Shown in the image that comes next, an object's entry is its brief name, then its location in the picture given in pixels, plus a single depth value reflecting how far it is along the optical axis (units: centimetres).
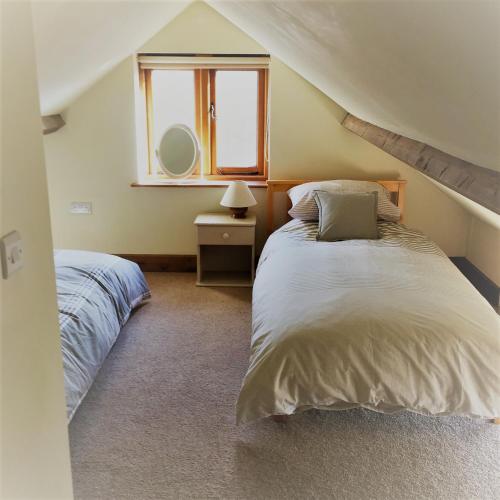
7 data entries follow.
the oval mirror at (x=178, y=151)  416
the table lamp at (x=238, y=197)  394
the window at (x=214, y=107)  410
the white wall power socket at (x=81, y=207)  424
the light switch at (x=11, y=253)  116
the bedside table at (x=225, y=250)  393
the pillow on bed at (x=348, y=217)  341
